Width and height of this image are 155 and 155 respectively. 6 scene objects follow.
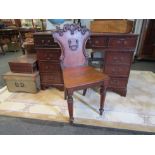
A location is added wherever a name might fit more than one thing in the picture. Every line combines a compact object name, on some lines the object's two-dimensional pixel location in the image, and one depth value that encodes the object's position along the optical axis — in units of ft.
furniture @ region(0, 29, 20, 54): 17.27
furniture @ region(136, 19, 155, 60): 11.96
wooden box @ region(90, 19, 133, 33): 6.52
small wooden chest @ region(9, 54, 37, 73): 7.00
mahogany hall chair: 5.03
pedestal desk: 6.28
